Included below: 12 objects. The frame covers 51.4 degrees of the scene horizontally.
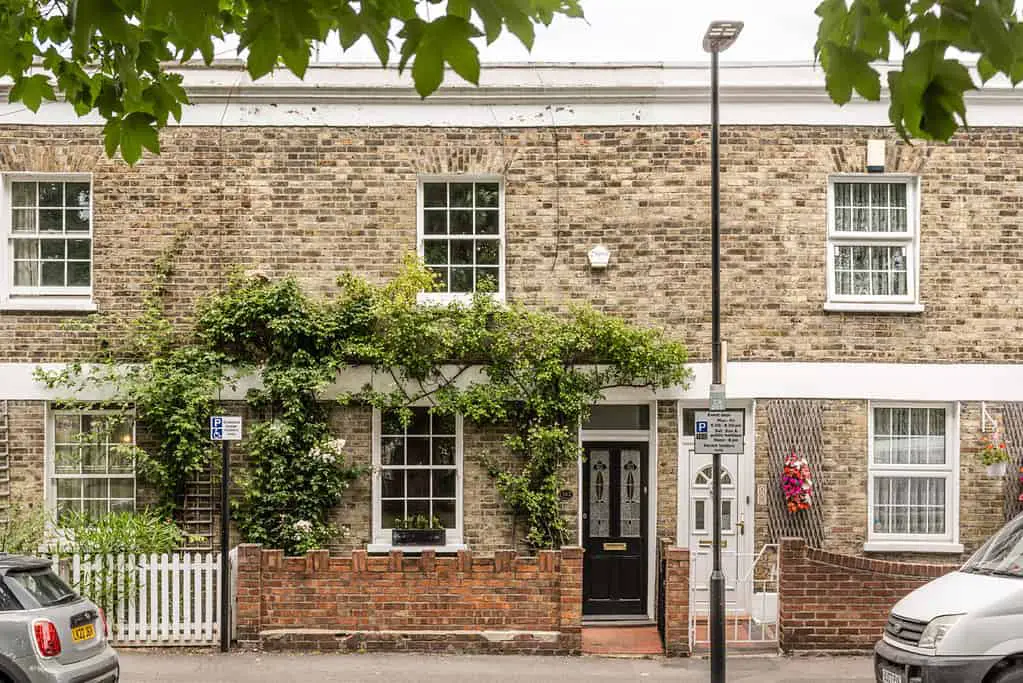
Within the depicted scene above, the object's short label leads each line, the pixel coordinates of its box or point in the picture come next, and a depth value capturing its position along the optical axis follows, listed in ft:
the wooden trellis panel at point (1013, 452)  43.83
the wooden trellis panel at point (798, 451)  43.68
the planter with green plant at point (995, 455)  43.19
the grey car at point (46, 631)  27.37
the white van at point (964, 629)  27.78
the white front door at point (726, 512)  43.98
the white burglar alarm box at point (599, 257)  44.24
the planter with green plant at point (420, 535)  44.32
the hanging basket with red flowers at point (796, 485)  42.98
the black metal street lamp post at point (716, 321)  34.71
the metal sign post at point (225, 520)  38.42
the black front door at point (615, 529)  44.55
